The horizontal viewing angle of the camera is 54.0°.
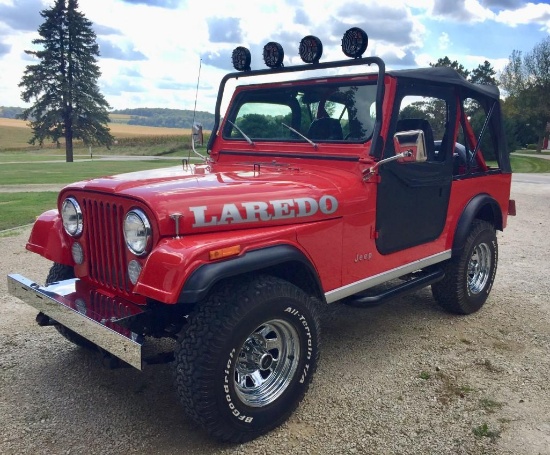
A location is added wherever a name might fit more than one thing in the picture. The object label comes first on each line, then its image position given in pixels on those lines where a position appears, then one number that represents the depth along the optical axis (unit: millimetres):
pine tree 37812
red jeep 2867
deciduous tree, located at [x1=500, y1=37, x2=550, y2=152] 43000
